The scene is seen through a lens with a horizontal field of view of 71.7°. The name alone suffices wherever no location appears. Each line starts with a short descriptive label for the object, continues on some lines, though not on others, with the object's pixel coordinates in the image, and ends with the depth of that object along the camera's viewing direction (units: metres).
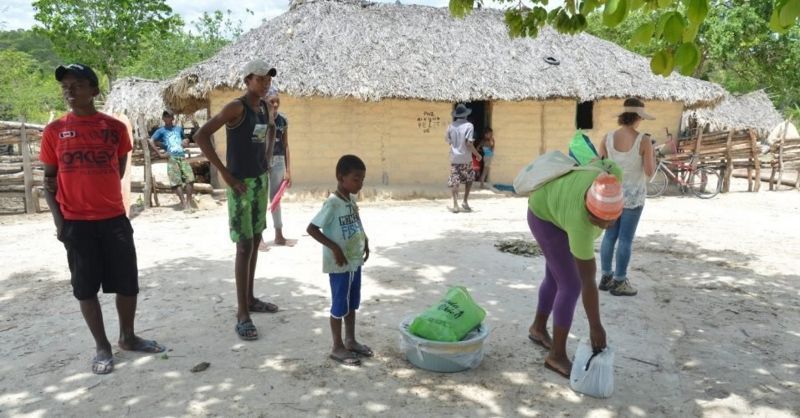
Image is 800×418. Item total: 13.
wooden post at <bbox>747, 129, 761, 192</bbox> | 11.58
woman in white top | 4.17
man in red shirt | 2.90
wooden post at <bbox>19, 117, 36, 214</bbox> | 8.90
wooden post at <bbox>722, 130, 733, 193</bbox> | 11.55
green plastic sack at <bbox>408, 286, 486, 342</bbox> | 3.04
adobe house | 9.93
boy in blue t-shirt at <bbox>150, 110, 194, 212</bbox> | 8.80
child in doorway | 11.20
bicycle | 11.49
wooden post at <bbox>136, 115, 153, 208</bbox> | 9.15
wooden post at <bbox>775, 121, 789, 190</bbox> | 12.05
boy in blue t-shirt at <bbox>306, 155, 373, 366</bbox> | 3.00
